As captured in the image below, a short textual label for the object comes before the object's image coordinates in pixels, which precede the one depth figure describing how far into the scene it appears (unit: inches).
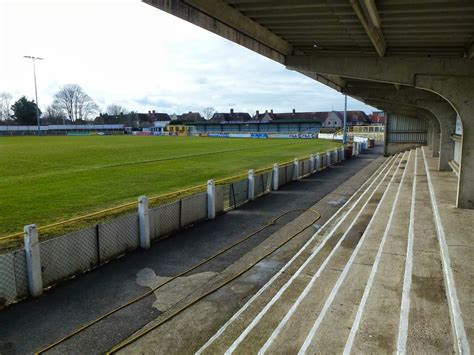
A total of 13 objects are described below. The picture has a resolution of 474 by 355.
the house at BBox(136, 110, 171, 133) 6158.5
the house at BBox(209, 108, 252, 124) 5428.2
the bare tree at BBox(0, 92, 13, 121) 5258.9
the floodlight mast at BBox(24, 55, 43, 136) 3345.2
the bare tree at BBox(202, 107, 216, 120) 6321.9
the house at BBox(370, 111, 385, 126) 4254.7
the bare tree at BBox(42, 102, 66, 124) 5684.1
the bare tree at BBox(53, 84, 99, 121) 5866.1
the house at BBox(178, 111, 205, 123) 6333.7
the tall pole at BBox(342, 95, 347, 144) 1720.6
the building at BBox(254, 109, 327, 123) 4601.4
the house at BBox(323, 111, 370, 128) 4106.8
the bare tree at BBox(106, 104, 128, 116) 6269.2
